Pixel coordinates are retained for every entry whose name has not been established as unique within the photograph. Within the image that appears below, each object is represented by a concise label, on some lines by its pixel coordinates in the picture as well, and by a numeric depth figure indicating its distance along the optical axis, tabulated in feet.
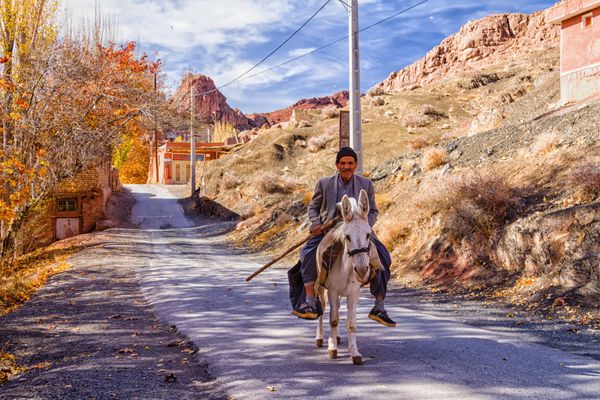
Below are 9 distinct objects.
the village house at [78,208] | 105.09
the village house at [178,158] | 230.27
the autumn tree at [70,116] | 55.11
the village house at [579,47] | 77.46
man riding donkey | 18.89
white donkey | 16.74
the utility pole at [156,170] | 233.23
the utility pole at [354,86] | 54.24
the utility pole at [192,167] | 155.90
